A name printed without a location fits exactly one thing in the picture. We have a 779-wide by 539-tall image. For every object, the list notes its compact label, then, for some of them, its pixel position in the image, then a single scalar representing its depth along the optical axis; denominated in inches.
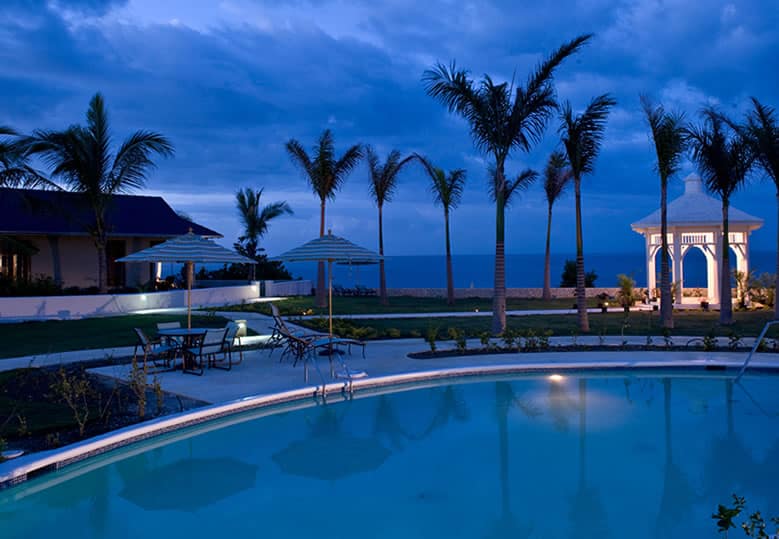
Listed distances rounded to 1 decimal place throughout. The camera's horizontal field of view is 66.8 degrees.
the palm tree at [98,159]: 723.4
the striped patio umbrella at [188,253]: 426.9
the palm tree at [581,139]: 528.6
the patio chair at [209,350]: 384.8
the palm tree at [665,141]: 561.6
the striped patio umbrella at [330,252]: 448.8
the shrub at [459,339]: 454.0
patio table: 382.9
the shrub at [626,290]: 812.9
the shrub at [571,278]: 1194.0
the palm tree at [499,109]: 515.2
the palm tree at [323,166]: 876.3
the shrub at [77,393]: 260.3
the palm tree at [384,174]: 939.9
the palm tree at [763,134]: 576.7
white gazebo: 871.7
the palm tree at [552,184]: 1045.8
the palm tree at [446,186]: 951.0
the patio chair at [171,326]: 411.2
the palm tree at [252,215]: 1272.1
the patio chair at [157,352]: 364.2
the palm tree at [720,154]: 587.2
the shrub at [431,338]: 444.8
